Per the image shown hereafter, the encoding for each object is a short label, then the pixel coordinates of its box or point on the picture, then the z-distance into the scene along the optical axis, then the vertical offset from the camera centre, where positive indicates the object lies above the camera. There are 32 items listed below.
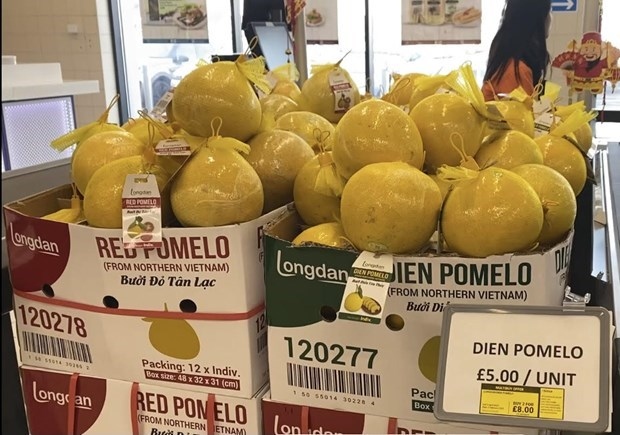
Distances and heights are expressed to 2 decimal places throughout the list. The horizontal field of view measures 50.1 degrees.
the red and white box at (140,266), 1.01 -0.33
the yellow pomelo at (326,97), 1.60 -0.12
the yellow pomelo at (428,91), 1.28 -0.09
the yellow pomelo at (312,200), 1.13 -0.26
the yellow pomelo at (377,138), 1.03 -0.14
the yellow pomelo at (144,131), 1.20 -0.15
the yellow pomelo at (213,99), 1.12 -0.08
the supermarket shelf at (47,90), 3.92 -0.22
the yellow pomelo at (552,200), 0.98 -0.23
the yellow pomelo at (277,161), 1.19 -0.20
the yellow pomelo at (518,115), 1.24 -0.14
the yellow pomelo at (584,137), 1.41 -0.21
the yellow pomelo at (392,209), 0.93 -0.23
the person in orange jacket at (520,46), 3.23 -0.03
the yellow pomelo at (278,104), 1.52 -0.13
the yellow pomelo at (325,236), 1.01 -0.29
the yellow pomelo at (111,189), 1.07 -0.22
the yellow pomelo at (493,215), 0.89 -0.23
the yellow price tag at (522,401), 0.73 -0.39
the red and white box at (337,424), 0.95 -0.55
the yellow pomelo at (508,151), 1.09 -0.18
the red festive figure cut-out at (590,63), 2.43 -0.10
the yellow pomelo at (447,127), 1.08 -0.14
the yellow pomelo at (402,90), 1.43 -0.10
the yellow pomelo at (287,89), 1.73 -0.11
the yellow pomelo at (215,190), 1.02 -0.21
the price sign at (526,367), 0.73 -0.36
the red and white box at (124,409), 1.06 -0.58
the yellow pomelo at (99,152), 1.20 -0.17
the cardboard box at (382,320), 0.90 -0.39
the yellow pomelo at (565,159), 1.19 -0.21
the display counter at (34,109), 4.03 -0.34
